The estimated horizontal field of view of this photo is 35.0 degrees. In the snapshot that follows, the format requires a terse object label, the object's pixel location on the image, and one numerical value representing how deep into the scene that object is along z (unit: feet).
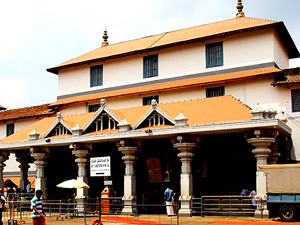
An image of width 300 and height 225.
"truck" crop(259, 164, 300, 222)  67.62
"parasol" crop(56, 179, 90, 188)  76.33
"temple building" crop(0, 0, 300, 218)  80.69
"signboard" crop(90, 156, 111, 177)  81.66
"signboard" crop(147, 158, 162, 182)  95.24
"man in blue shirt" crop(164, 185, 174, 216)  81.71
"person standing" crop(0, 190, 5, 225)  66.56
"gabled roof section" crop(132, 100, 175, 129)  82.17
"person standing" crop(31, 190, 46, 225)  54.44
